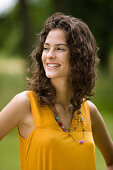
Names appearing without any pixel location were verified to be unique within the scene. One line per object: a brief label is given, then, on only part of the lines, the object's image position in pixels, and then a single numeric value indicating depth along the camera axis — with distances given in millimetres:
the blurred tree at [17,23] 22688
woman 2545
